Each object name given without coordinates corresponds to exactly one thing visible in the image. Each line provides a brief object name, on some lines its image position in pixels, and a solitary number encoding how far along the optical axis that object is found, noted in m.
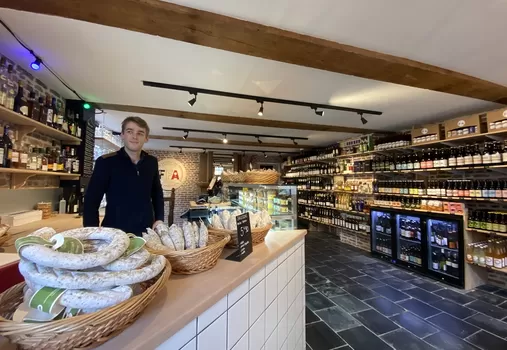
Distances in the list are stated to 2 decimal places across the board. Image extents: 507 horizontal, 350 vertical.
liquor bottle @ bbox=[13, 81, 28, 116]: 2.09
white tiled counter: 0.63
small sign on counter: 1.13
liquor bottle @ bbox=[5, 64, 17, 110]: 2.00
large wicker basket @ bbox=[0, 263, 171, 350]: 0.46
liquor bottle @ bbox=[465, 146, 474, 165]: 3.19
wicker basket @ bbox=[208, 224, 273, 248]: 1.25
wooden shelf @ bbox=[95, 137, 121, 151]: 4.79
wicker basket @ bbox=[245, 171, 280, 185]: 2.67
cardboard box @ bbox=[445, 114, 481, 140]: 3.18
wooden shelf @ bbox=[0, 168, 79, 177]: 1.96
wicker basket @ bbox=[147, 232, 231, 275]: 0.88
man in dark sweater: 1.66
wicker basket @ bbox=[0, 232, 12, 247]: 1.67
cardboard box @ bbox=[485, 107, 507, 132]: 2.88
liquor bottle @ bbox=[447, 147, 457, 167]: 3.40
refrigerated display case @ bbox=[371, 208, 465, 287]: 3.32
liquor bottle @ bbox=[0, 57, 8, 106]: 1.91
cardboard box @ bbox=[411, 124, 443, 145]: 3.65
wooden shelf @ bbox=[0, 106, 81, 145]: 2.00
